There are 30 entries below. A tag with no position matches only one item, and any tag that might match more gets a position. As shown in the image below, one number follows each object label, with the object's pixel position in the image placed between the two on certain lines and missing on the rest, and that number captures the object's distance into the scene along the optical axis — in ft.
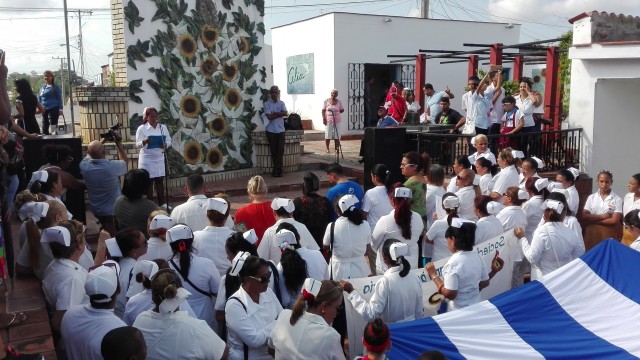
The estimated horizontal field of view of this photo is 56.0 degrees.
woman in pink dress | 46.37
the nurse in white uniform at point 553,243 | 17.93
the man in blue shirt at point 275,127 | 35.62
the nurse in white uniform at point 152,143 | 27.37
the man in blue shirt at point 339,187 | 20.20
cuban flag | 14.08
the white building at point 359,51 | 61.87
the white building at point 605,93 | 32.78
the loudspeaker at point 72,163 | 23.43
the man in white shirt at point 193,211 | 18.20
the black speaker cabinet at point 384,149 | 29.22
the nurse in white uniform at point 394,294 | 14.14
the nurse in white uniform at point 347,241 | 16.98
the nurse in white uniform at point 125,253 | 13.84
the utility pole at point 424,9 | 96.22
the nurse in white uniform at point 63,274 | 13.08
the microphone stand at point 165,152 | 27.57
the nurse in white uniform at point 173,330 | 11.14
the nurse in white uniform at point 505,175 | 23.61
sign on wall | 65.00
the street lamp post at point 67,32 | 36.35
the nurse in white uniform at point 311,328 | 11.14
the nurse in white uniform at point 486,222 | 18.58
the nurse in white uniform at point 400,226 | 17.87
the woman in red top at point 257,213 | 18.13
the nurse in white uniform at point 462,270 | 15.24
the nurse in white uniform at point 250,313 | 12.30
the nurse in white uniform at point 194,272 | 13.79
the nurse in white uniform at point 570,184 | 22.09
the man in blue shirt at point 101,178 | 21.62
